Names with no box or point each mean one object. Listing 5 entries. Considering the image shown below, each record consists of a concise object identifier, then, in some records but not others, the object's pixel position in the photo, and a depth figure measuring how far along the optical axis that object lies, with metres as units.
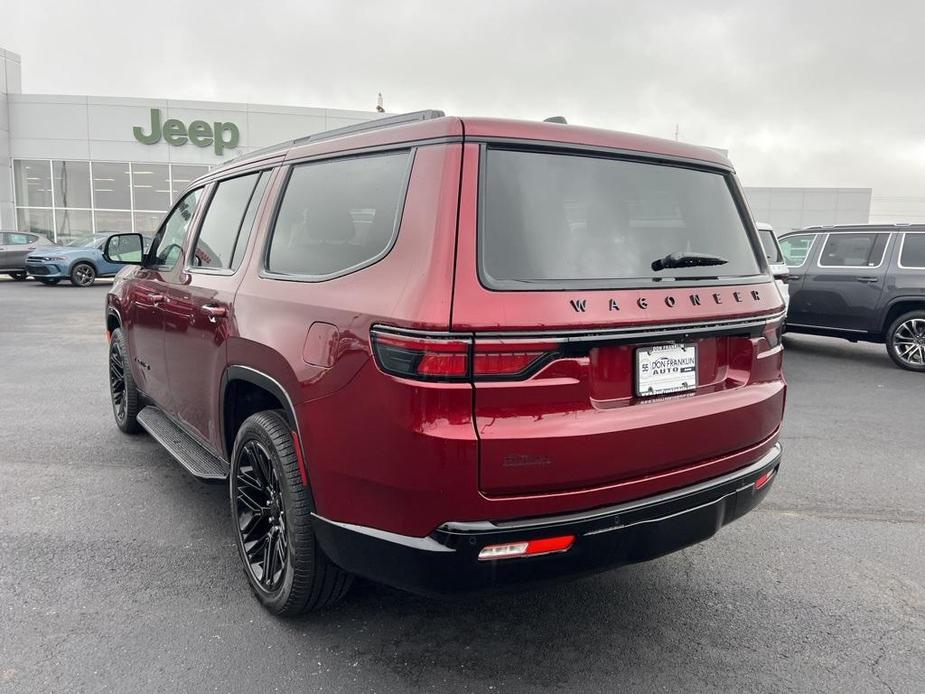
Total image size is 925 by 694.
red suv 2.08
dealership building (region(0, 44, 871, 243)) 28.00
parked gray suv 8.66
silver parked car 19.89
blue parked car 18.64
